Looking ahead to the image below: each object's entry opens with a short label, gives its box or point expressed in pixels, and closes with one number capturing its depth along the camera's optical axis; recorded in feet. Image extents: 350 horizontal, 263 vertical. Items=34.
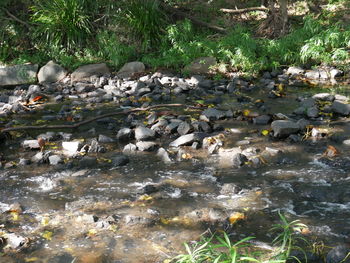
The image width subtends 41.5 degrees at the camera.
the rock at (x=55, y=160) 14.89
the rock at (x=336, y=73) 26.45
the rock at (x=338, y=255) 8.88
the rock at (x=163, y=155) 14.93
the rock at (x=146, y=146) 15.94
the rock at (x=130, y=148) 16.02
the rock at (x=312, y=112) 18.67
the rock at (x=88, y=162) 14.71
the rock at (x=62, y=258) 9.46
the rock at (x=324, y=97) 21.27
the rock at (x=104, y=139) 17.10
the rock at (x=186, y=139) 16.12
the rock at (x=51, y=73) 29.66
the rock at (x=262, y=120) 18.37
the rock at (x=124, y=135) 17.22
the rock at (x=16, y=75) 29.81
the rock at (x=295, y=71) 27.17
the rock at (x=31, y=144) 16.40
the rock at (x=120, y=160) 14.70
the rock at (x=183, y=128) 17.29
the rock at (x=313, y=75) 26.61
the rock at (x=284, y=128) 16.35
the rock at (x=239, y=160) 14.15
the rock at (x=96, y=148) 16.03
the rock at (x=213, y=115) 19.20
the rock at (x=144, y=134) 17.03
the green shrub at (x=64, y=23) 30.94
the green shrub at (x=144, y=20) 31.14
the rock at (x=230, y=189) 12.31
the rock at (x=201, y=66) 27.96
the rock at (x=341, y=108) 18.84
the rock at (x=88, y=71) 29.17
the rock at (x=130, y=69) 28.94
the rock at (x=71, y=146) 16.00
